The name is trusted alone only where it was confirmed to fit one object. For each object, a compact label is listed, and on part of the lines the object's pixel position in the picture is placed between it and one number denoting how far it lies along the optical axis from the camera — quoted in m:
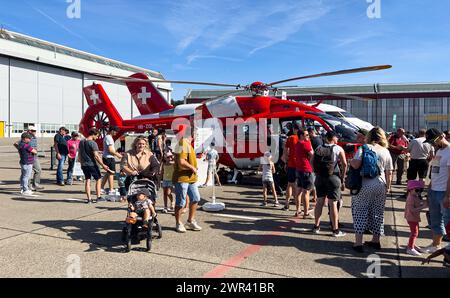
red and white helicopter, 9.43
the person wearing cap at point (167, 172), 6.63
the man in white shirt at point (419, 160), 7.29
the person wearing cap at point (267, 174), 7.49
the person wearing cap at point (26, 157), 8.05
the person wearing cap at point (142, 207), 4.77
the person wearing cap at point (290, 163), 6.74
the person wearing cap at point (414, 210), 4.50
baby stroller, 4.56
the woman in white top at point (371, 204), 4.60
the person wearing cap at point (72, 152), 10.19
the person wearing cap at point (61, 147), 10.23
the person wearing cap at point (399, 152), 10.52
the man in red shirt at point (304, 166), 6.17
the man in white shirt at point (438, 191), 4.42
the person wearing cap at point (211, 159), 9.54
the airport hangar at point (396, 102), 64.00
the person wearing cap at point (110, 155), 8.00
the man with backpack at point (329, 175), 5.17
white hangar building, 44.56
